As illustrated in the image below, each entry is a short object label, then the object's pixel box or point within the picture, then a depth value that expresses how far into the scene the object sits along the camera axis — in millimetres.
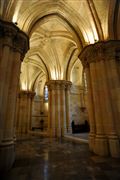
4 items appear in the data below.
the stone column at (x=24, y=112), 15465
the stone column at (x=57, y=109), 10958
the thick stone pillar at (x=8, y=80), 3773
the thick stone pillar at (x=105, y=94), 5004
